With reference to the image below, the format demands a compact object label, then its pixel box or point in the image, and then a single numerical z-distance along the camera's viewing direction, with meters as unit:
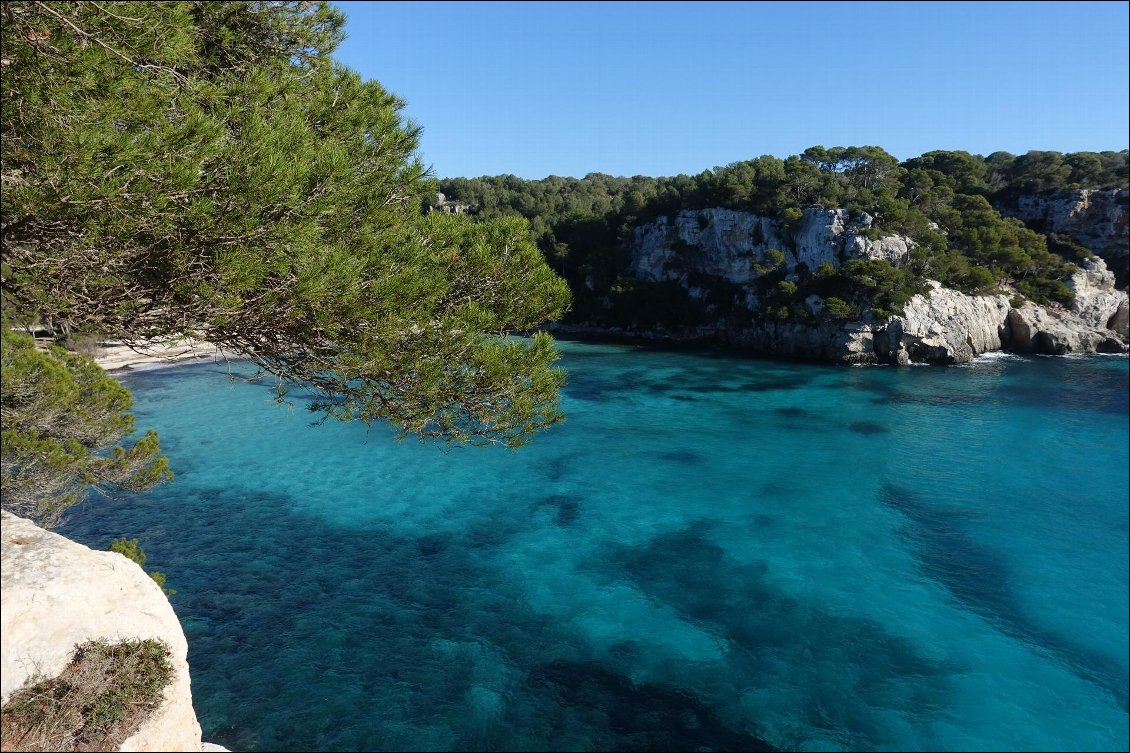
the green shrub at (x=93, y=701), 4.94
